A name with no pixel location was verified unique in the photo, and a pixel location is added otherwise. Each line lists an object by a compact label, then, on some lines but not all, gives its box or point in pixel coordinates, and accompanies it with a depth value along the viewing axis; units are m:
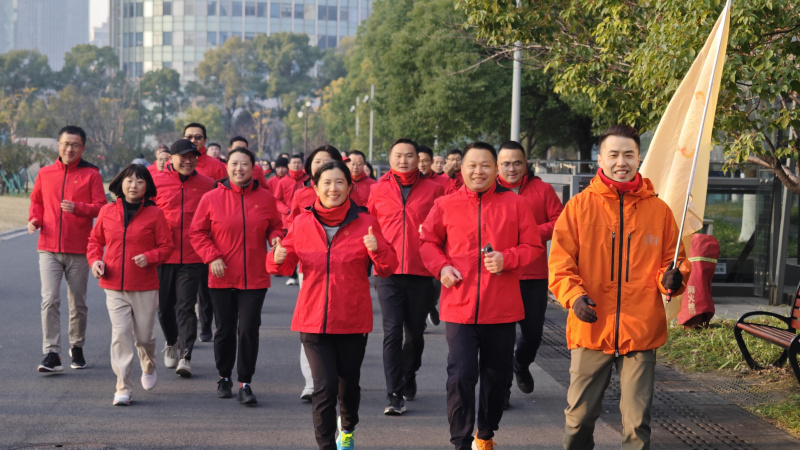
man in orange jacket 5.11
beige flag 5.84
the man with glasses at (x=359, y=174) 10.20
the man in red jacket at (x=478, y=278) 5.89
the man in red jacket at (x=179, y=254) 8.85
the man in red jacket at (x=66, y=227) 8.49
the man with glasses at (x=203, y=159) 10.31
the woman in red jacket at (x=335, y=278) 5.87
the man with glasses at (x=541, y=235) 7.55
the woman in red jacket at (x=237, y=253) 7.46
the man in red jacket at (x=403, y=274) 7.24
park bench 7.31
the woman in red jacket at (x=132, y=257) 7.59
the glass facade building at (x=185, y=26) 142.00
